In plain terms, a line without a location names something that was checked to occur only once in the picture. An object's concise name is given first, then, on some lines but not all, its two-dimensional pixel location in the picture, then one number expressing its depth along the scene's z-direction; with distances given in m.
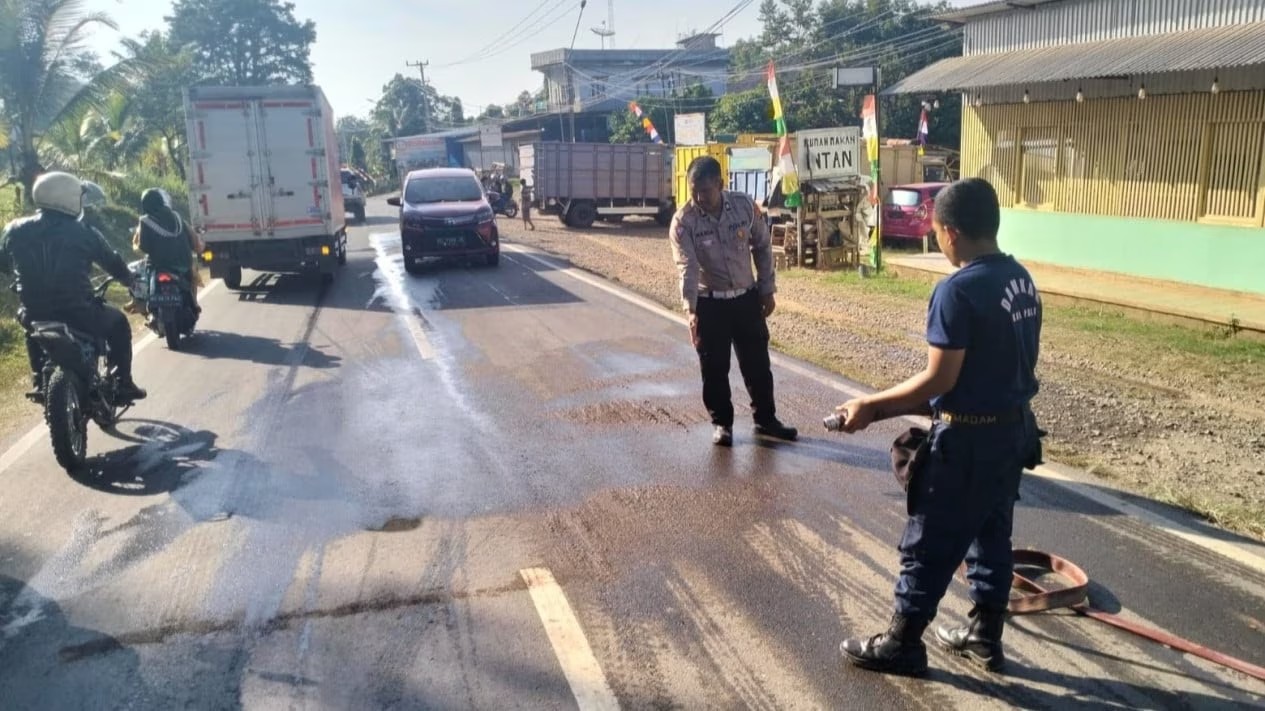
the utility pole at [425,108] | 87.56
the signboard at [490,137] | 50.12
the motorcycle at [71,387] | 6.35
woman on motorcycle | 10.54
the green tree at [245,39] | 58.84
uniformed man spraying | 3.35
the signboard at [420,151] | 62.31
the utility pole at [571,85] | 62.60
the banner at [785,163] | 15.91
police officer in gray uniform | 6.39
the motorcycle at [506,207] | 34.22
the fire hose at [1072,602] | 3.67
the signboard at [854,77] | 15.17
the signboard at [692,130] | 27.72
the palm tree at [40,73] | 17.39
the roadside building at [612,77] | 59.09
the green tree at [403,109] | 90.19
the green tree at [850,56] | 40.25
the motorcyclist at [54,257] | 6.74
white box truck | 15.09
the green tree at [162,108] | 31.80
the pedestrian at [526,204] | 27.62
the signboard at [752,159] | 20.34
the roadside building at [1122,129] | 12.02
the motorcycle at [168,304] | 10.55
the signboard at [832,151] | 15.80
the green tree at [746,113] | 42.12
